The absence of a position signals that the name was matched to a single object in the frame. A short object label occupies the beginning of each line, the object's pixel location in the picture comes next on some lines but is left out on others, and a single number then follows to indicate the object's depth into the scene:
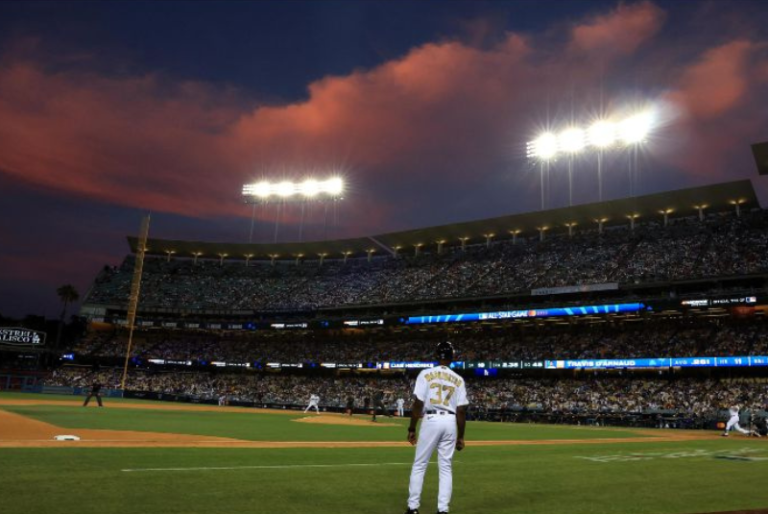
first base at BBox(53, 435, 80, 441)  15.02
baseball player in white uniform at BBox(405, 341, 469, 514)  7.02
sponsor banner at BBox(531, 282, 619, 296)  50.34
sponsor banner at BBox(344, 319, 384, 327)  63.06
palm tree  112.87
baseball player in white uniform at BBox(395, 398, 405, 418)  45.78
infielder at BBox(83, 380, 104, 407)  36.62
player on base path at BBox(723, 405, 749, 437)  26.99
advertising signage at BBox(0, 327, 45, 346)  67.58
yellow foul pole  55.47
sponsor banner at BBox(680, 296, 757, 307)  42.38
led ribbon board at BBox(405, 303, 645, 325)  47.64
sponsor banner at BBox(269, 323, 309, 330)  69.34
